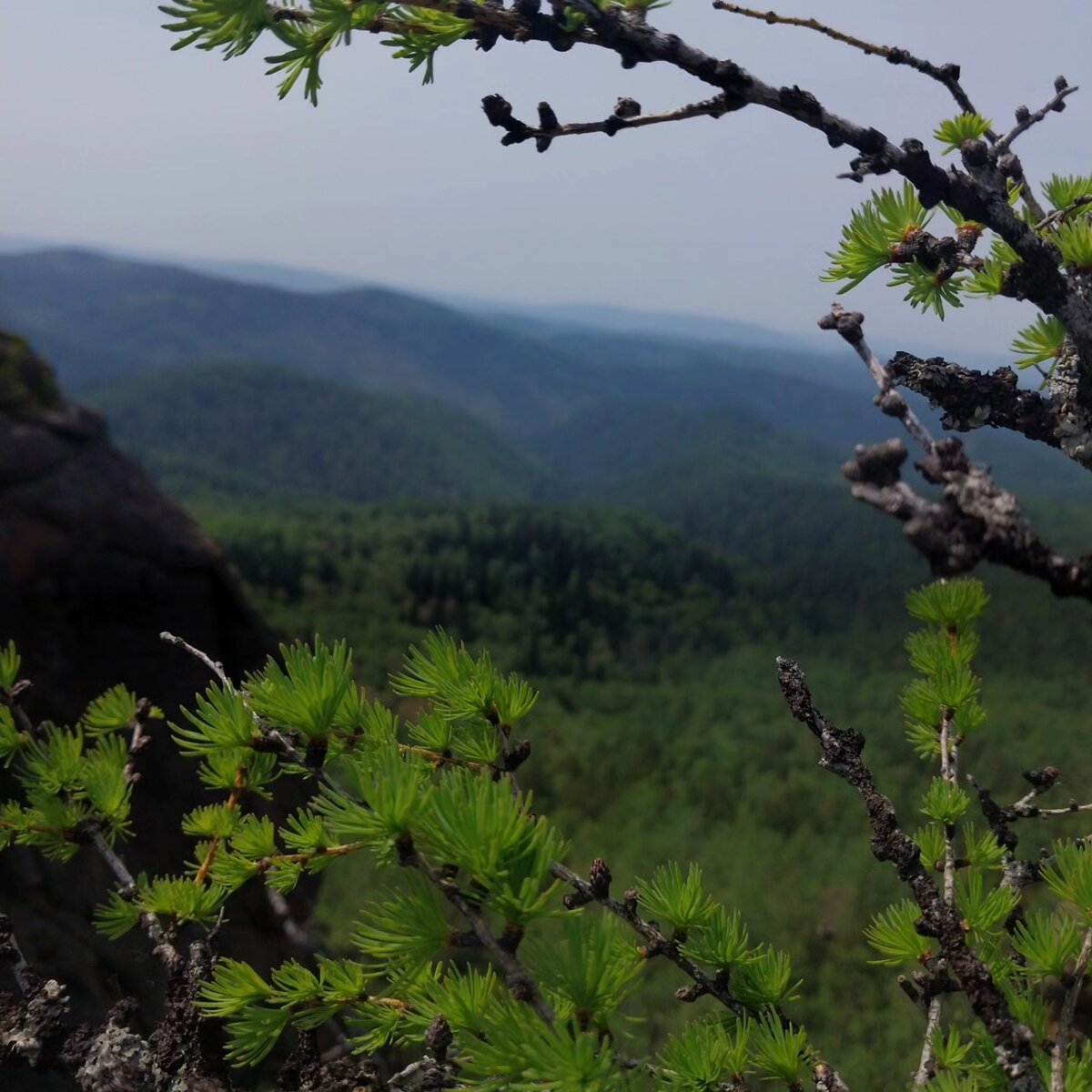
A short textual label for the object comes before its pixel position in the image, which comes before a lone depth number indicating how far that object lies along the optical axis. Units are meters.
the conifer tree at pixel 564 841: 0.31
